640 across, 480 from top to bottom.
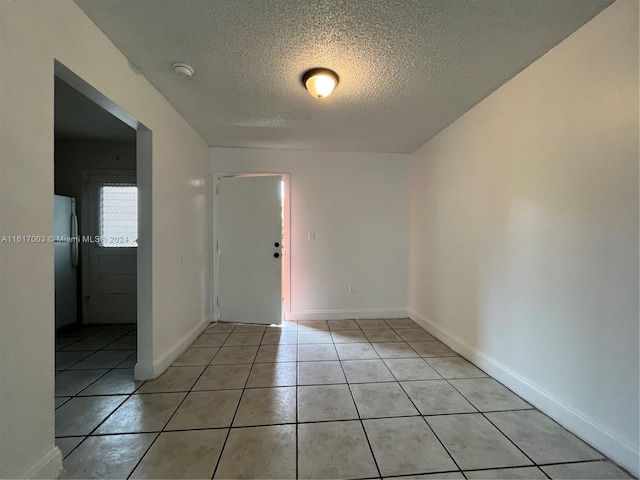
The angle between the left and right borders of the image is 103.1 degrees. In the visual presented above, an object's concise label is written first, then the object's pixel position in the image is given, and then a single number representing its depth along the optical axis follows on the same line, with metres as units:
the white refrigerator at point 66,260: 2.84
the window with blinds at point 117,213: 3.16
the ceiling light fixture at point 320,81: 1.72
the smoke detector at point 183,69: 1.67
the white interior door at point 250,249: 3.26
